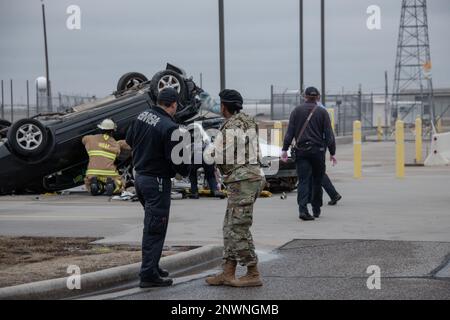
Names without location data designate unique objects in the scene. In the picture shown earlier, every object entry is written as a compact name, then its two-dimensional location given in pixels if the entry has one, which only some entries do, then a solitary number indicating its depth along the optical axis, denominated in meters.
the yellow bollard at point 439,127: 49.94
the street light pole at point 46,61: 39.88
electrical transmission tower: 53.19
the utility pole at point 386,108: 47.62
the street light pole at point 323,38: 39.97
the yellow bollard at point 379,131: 48.53
